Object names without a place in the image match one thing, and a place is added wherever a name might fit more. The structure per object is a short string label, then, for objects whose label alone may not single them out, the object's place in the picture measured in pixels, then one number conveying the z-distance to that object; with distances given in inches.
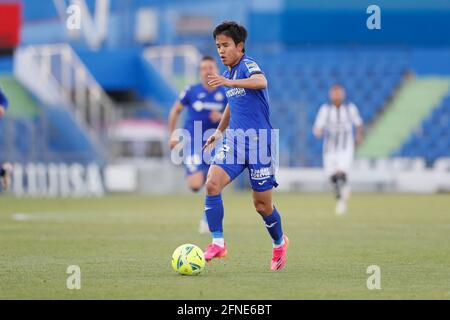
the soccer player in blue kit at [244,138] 404.8
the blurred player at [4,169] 630.5
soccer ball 385.1
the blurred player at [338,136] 858.8
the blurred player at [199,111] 645.3
